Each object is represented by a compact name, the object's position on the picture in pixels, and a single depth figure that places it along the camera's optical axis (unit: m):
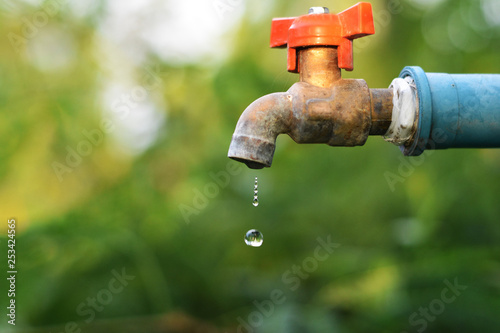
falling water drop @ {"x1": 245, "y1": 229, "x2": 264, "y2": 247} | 0.74
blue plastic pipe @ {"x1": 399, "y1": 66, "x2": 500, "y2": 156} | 0.64
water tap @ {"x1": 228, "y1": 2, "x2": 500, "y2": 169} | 0.64
